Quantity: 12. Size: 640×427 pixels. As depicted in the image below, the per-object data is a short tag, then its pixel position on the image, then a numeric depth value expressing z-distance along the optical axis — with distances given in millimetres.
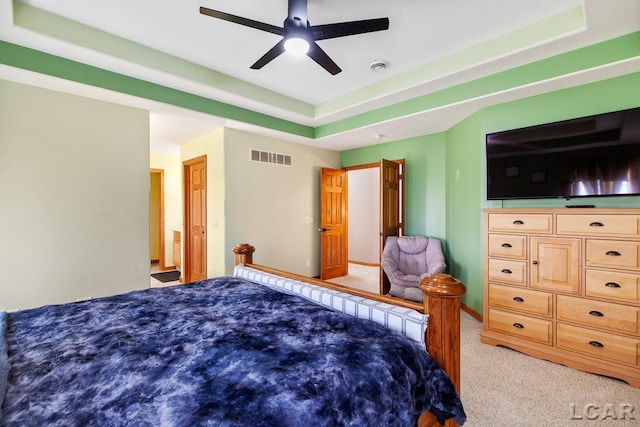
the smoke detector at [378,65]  2946
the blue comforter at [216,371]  833
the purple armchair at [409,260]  3645
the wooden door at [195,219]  4434
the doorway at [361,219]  4387
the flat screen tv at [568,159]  2178
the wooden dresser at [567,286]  2115
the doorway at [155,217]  6762
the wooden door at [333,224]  5160
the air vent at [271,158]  4297
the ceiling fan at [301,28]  1897
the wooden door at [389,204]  4242
